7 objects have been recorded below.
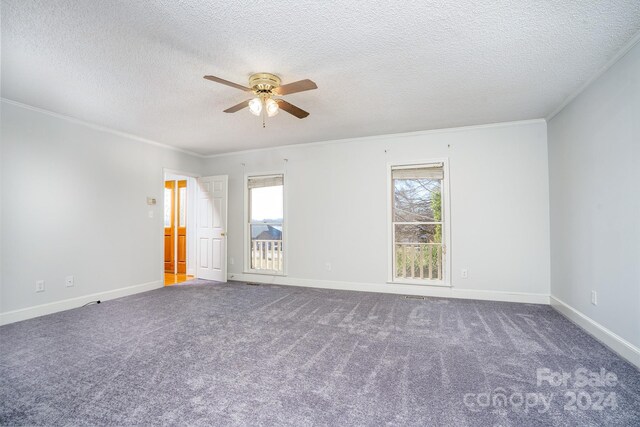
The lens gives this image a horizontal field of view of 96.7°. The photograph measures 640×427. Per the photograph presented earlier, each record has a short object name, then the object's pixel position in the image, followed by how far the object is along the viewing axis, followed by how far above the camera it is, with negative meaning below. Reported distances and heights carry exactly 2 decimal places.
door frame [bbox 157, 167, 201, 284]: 5.09 +0.88
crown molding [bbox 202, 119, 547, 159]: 4.03 +1.35
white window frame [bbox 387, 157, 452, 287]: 4.29 -0.16
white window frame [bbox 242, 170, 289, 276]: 5.25 -0.24
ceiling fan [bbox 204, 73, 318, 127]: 2.64 +1.20
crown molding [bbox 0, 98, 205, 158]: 3.36 +1.35
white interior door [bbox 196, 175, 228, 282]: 5.56 -0.18
